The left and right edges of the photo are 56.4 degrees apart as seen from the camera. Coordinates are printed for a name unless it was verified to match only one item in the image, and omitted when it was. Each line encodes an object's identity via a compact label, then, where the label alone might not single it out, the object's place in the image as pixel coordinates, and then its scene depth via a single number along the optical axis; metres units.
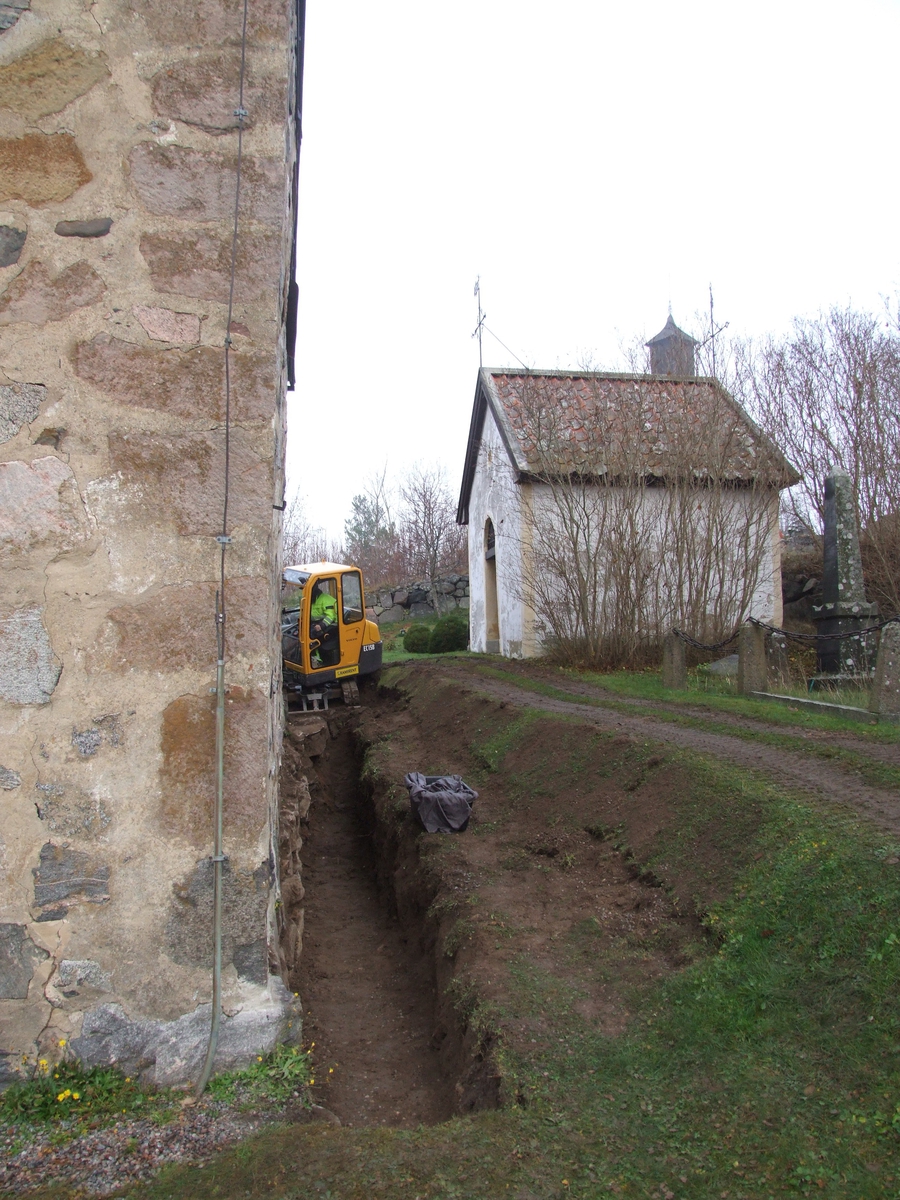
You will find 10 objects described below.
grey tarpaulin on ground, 6.61
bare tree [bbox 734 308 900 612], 15.43
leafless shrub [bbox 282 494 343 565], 32.06
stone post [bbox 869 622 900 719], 7.29
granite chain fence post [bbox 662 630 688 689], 10.68
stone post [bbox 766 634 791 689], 10.34
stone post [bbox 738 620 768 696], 9.70
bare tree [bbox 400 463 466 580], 29.88
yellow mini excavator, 13.19
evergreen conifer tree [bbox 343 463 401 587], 36.19
